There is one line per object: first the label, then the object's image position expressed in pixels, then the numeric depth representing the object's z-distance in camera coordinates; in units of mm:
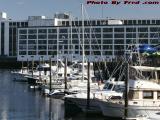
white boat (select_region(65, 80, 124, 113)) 60991
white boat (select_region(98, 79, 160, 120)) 53375
